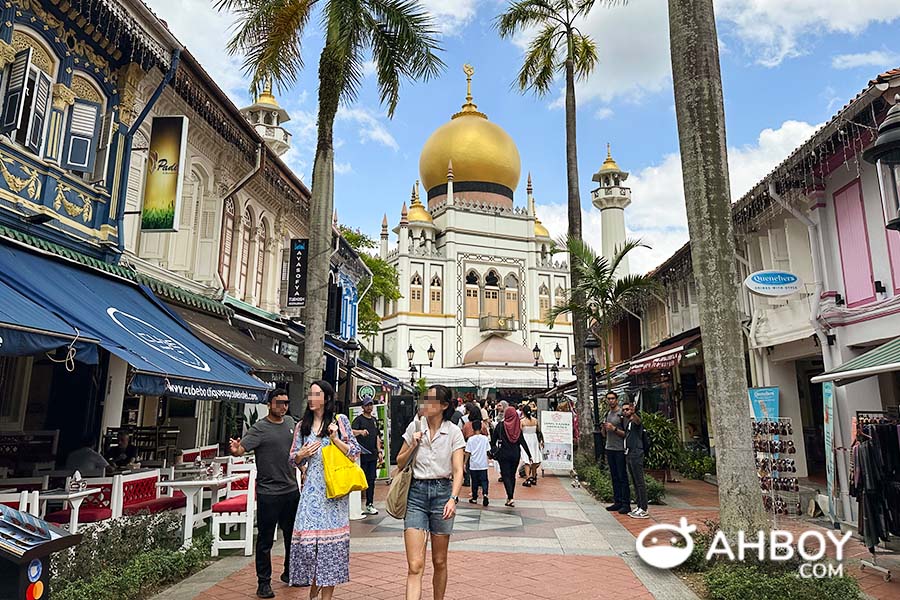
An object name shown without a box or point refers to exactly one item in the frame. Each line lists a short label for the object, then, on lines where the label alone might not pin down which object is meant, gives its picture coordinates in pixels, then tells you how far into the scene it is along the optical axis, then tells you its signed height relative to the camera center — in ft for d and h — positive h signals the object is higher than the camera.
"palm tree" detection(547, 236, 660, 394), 49.85 +10.70
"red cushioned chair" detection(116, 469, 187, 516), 22.98 -3.18
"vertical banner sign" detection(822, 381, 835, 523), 27.40 -0.54
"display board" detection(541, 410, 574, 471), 49.21 -1.89
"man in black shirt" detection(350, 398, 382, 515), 34.14 -1.42
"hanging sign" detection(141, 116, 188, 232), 31.68 +12.59
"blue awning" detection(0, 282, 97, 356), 16.98 +2.46
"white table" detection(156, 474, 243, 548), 22.70 -2.76
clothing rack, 19.48 -0.13
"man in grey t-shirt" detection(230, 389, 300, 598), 17.20 -1.83
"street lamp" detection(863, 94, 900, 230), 16.08 +7.24
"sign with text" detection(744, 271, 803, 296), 33.68 +7.43
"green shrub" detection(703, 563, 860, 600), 15.75 -4.40
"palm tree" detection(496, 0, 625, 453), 50.96 +33.87
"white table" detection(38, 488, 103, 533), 18.65 -2.55
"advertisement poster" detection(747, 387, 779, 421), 37.11 +0.92
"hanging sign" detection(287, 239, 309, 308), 47.44 +11.09
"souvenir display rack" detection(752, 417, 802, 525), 32.30 -2.58
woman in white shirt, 14.60 -1.66
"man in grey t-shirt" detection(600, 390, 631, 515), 32.22 -2.03
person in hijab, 35.86 -1.83
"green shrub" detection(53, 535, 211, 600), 15.44 -4.53
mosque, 146.41 +37.71
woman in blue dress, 14.82 -2.44
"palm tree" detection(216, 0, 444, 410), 30.30 +19.19
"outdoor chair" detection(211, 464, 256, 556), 22.67 -3.82
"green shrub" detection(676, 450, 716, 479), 47.16 -3.76
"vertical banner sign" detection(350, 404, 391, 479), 39.86 -0.25
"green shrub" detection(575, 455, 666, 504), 35.65 -4.16
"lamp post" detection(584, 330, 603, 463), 47.80 +4.07
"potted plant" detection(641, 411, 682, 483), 42.96 -2.16
